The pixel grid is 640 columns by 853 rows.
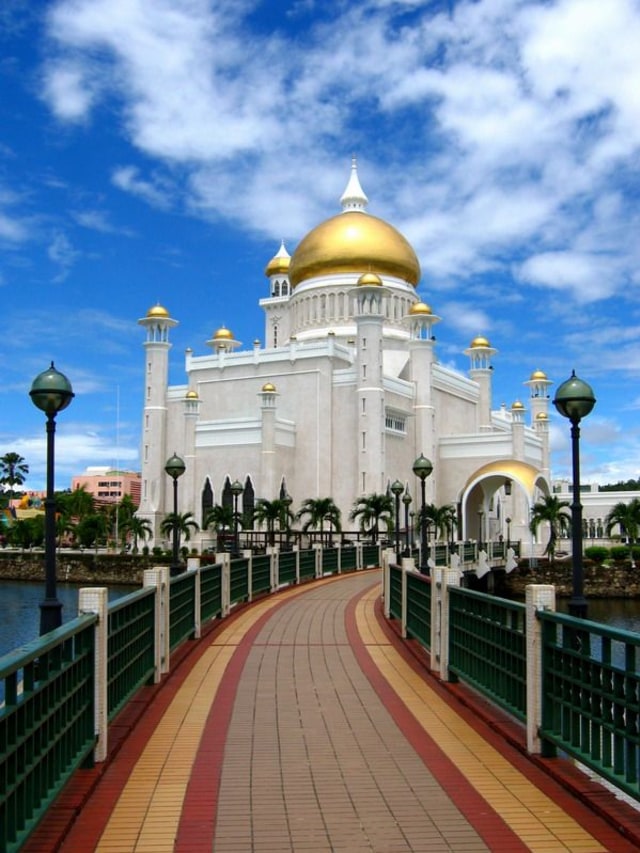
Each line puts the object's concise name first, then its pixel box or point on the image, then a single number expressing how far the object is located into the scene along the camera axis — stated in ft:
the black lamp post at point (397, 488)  97.92
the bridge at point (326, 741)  16.05
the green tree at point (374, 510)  138.72
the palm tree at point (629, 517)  158.92
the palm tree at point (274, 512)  138.10
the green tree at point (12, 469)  279.49
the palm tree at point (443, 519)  148.25
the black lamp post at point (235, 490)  85.31
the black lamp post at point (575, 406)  27.14
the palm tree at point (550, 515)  150.00
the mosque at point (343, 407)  159.12
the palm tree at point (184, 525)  150.72
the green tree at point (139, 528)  163.53
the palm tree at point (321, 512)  142.51
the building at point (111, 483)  436.35
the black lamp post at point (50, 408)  24.98
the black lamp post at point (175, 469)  65.46
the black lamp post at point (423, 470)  69.09
